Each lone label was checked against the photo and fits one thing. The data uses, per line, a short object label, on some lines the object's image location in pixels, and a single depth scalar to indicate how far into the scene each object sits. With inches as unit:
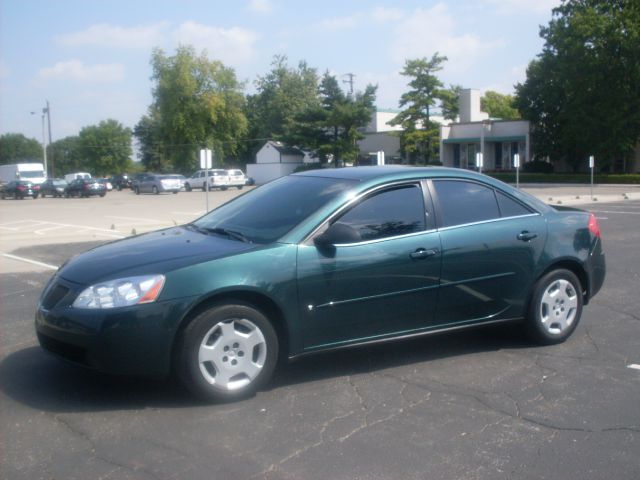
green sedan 186.2
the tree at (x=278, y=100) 3506.4
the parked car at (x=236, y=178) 2165.2
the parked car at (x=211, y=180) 2127.2
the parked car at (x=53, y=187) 2031.3
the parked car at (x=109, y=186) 2658.5
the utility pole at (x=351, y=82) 2374.5
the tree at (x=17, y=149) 4795.5
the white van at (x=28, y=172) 2544.3
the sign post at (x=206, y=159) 800.0
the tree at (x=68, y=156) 4364.2
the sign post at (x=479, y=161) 1104.2
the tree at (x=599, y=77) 1926.7
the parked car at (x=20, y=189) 1973.2
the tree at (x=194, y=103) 2891.2
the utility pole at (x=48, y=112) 2716.5
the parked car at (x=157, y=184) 2060.8
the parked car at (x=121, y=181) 2632.9
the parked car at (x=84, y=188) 1910.7
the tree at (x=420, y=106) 2229.3
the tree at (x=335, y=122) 2298.2
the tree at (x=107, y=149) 4143.7
